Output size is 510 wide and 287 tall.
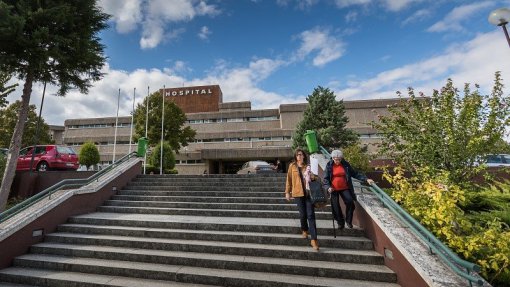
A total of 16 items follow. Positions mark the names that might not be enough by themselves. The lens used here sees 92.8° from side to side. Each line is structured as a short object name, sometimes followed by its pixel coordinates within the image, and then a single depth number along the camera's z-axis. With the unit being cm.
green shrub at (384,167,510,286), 309
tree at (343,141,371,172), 1071
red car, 1164
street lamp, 687
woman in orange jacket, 452
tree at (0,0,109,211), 855
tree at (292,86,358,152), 1703
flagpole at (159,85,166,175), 1578
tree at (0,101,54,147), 2319
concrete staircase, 390
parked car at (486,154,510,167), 1157
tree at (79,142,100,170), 1455
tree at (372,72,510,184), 532
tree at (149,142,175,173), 1617
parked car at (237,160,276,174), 1536
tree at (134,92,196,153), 2288
